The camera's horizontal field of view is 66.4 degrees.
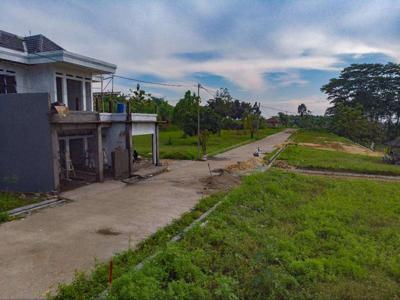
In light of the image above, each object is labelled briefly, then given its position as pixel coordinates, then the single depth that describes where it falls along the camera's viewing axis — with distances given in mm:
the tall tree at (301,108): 97375
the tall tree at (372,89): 52344
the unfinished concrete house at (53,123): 9453
